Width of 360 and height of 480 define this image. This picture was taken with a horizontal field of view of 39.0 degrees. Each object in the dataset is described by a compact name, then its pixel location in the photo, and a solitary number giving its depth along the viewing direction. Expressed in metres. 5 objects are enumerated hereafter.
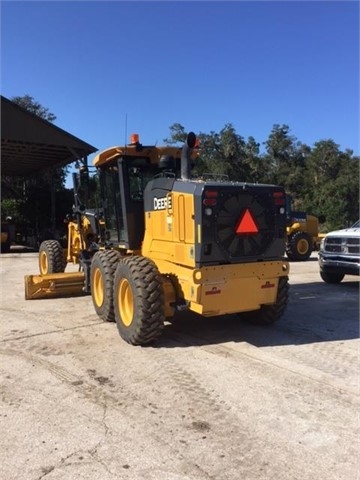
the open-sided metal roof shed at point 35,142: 21.88
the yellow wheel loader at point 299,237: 18.12
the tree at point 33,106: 38.88
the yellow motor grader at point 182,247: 6.25
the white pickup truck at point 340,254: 10.87
